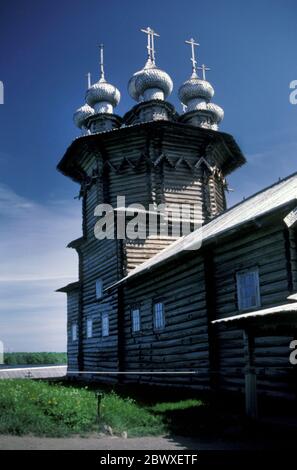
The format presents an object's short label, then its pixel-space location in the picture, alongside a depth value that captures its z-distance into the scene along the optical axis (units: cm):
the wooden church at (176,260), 1077
